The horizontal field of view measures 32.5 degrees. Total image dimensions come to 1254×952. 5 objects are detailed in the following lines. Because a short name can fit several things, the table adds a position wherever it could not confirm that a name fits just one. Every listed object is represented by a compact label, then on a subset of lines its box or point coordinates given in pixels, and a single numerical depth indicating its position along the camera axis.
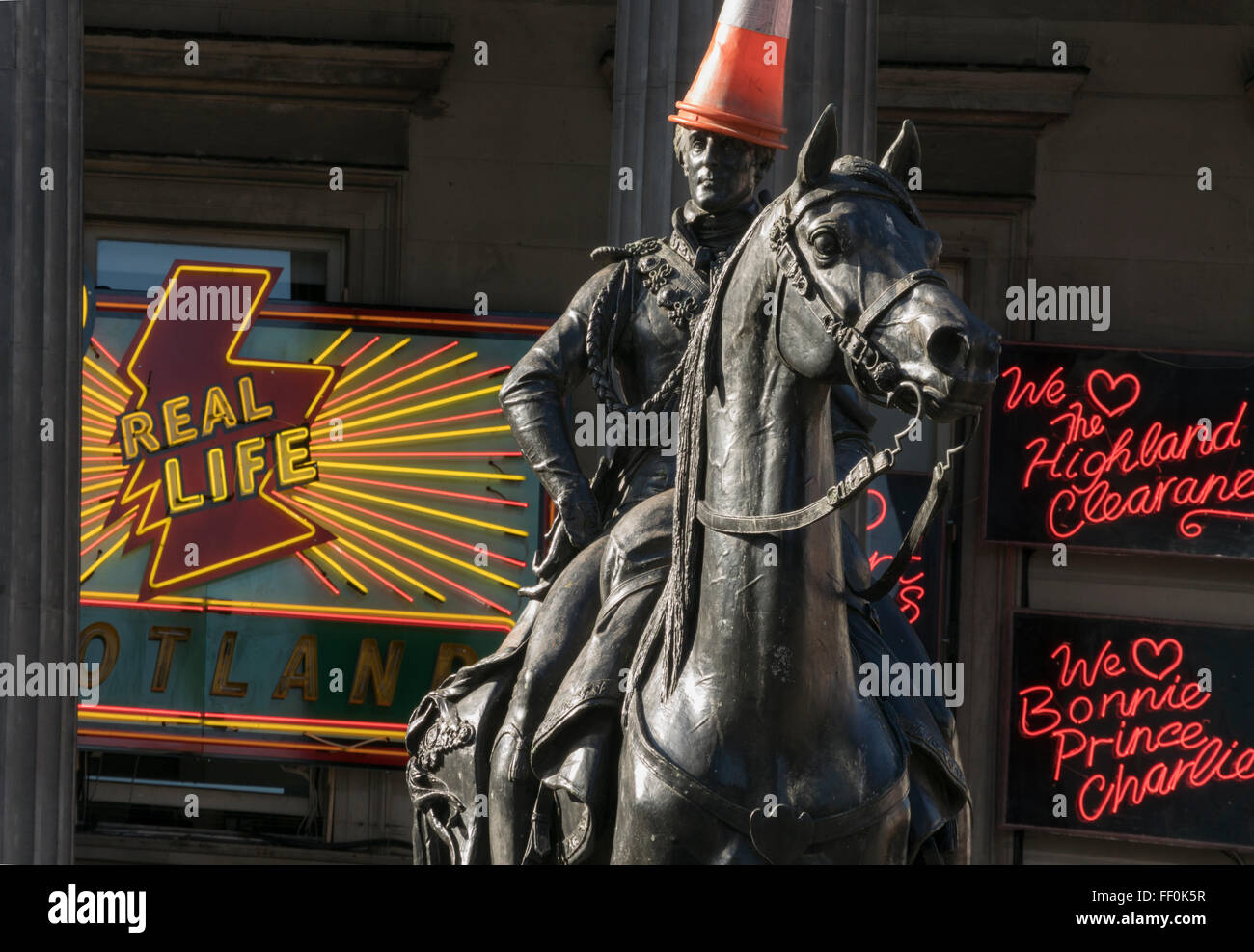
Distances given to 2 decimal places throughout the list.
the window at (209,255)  14.38
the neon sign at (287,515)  13.76
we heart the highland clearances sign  13.73
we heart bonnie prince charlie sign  13.61
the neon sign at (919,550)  13.59
